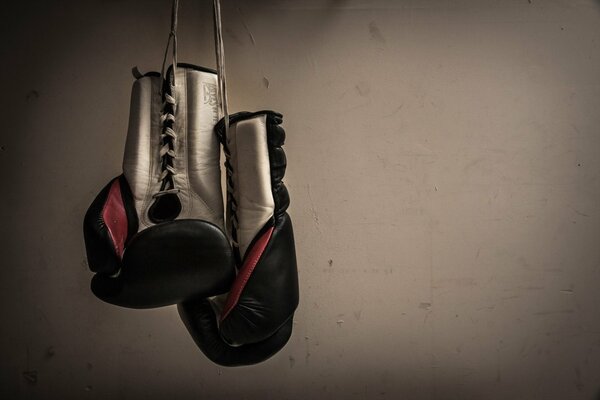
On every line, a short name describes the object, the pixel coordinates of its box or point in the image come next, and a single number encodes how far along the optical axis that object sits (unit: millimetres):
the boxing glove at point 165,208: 705
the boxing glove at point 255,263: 725
